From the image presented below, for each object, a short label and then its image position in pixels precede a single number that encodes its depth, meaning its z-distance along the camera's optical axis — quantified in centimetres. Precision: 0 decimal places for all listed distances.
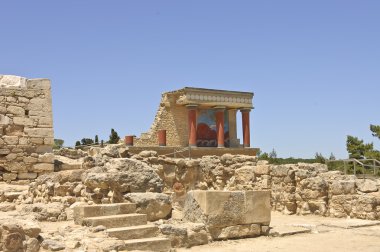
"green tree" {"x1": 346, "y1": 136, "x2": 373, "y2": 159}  2544
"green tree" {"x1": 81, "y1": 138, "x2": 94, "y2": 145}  3534
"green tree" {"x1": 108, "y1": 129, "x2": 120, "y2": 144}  3180
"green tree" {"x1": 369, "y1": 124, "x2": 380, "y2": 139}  2609
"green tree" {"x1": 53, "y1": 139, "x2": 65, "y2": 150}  4162
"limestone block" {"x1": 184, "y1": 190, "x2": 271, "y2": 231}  753
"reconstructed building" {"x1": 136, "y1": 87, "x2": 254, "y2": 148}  2888
